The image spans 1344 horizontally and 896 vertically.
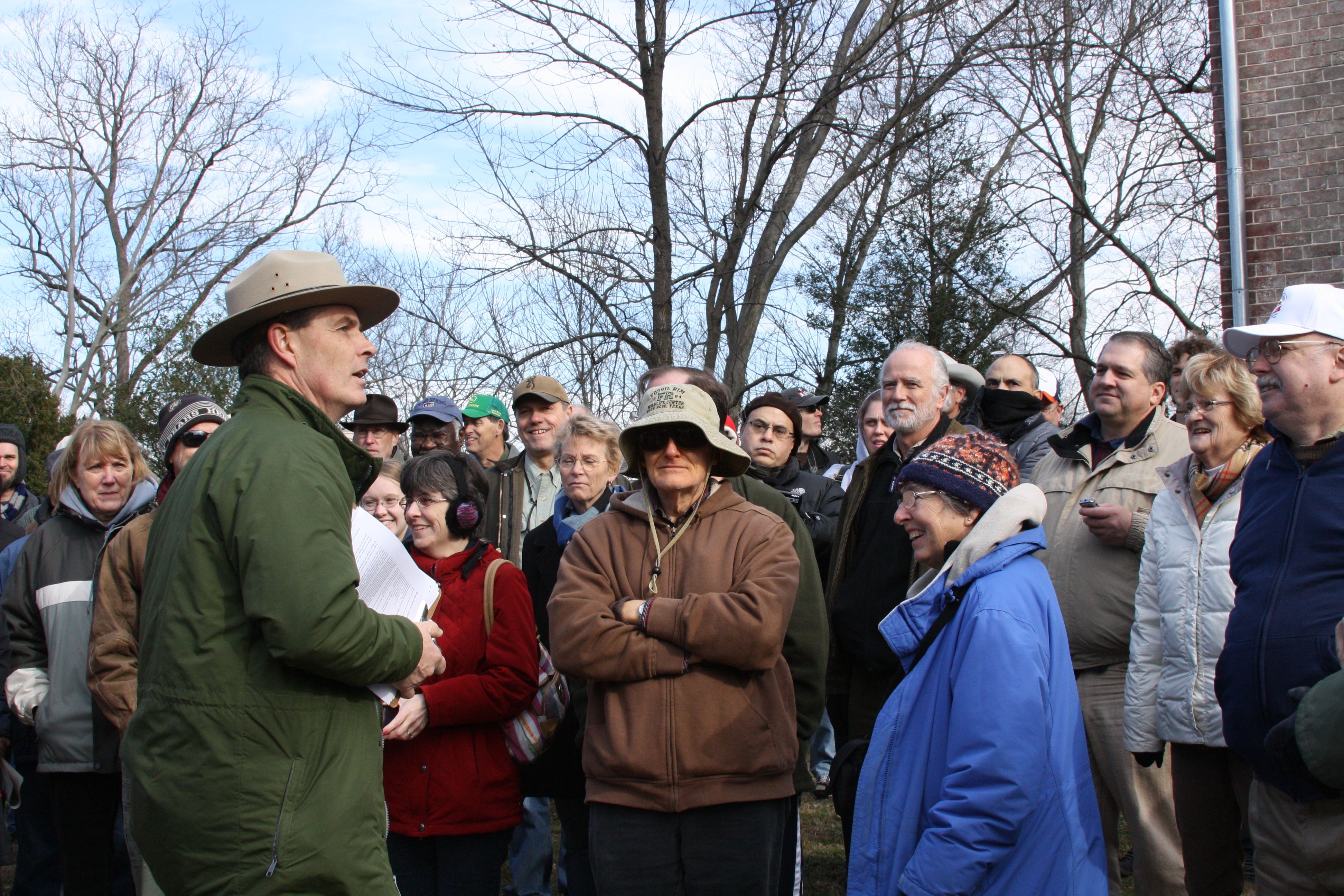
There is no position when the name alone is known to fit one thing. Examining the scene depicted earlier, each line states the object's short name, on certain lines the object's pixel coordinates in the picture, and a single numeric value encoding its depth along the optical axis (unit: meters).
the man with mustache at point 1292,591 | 2.65
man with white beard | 4.06
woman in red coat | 3.47
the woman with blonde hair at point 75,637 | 4.18
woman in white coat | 3.49
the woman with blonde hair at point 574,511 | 4.09
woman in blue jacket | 2.28
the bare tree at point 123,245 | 23.95
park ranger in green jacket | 2.15
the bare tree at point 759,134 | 10.75
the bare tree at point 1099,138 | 15.62
